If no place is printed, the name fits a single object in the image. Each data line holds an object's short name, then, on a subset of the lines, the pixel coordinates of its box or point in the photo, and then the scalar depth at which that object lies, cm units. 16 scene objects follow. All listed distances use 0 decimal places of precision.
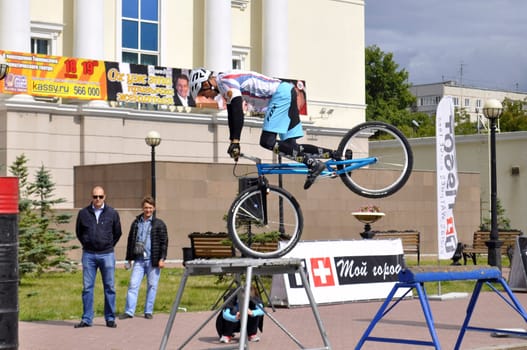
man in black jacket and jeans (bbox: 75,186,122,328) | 1717
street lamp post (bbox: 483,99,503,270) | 2775
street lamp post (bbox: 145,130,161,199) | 3462
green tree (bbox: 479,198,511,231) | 4919
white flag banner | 2011
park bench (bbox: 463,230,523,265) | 3341
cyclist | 1216
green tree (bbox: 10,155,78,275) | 2664
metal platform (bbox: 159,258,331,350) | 1105
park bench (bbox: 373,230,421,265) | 3431
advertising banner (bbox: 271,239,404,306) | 2084
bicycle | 1238
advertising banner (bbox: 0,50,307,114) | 4106
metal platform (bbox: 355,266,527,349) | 1154
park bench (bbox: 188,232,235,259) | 2762
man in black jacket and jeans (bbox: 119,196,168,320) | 1827
